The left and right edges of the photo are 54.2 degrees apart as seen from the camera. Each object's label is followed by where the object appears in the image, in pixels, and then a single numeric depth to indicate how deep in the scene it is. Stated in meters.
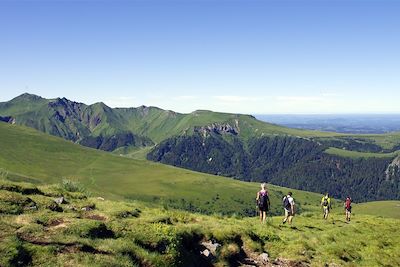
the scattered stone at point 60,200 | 25.80
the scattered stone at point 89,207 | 25.55
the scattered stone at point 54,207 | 23.12
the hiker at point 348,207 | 48.72
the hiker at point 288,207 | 37.47
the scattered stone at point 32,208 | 21.57
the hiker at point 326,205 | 48.47
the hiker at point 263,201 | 35.31
